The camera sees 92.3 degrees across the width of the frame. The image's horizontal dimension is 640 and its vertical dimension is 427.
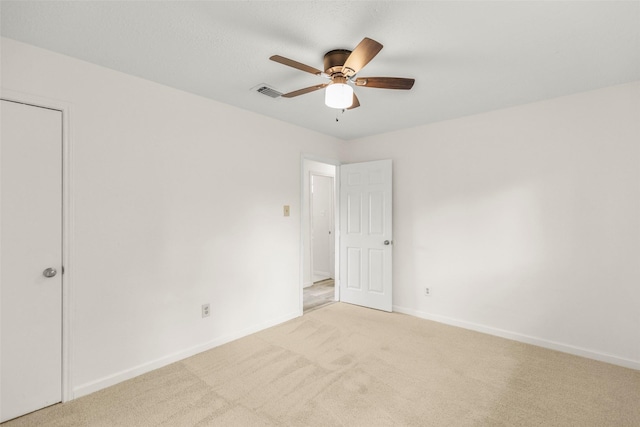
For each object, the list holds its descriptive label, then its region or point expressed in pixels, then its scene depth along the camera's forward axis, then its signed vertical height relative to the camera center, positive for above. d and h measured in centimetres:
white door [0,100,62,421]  200 -29
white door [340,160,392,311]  421 -28
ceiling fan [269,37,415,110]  192 +92
